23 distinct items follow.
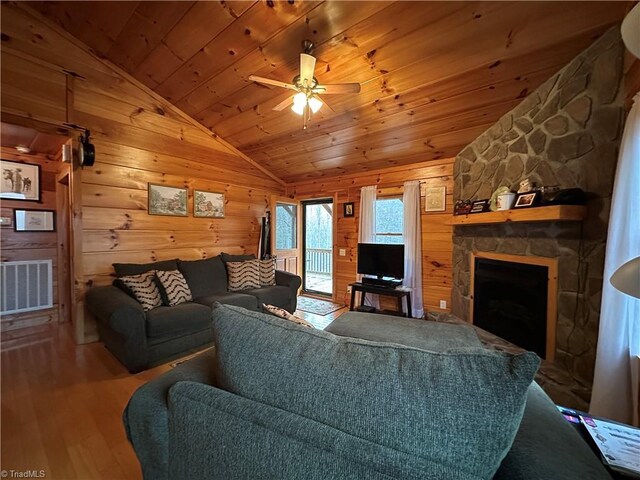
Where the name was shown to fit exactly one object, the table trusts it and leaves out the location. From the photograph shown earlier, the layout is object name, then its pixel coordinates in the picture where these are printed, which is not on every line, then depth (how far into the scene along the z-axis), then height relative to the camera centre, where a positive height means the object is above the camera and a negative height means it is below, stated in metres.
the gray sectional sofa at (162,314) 2.26 -0.77
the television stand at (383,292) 3.58 -0.77
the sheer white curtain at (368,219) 4.16 +0.31
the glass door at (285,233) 4.80 +0.08
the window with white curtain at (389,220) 4.12 +0.30
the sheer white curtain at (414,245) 3.77 -0.10
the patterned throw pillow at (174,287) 2.85 -0.57
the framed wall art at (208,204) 3.90 +0.52
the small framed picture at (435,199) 3.59 +0.57
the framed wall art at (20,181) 3.20 +0.71
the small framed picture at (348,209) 4.48 +0.51
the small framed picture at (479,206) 2.75 +0.36
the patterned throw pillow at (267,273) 3.87 -0.54
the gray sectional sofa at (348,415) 0.53 -0.44
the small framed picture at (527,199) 2.16 +0.34
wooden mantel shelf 1.87 +0.21
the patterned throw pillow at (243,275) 3.62 -0.55
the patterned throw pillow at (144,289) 2.60 -0.55
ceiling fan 2.02 +1.28
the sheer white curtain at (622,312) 1.48 -0.44
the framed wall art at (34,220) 3.28 +0.21
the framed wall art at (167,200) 3.46 +0.51
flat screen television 3.70 -0.33
